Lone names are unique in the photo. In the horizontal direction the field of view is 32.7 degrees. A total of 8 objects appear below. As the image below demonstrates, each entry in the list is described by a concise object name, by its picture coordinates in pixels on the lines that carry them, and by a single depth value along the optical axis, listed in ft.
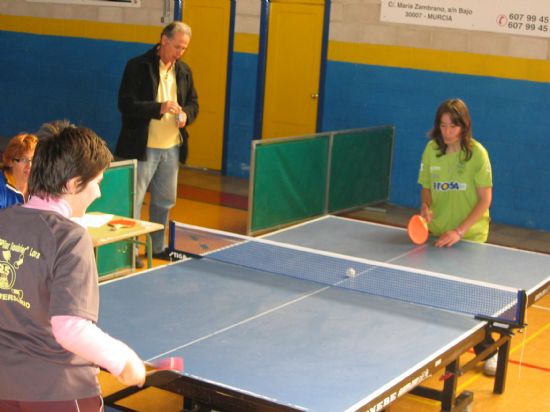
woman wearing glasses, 16.05
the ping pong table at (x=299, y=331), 11.77
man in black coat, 24.12
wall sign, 31.24
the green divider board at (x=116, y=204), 22.80
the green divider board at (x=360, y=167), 32.22
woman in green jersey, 19.43
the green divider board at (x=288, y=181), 28.66
